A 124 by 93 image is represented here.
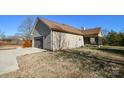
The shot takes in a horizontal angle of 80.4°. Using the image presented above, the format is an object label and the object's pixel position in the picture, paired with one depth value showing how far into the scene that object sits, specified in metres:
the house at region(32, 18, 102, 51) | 5.64
